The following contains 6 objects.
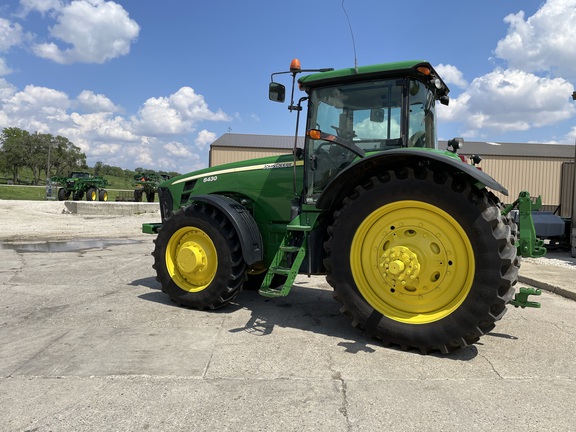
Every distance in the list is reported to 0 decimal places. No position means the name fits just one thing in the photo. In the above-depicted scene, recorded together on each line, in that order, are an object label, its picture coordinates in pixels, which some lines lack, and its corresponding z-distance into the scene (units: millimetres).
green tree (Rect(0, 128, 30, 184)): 59406
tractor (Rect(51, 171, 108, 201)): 31984
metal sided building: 28812
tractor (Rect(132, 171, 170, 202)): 32625
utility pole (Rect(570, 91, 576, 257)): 10039
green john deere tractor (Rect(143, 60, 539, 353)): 3350
